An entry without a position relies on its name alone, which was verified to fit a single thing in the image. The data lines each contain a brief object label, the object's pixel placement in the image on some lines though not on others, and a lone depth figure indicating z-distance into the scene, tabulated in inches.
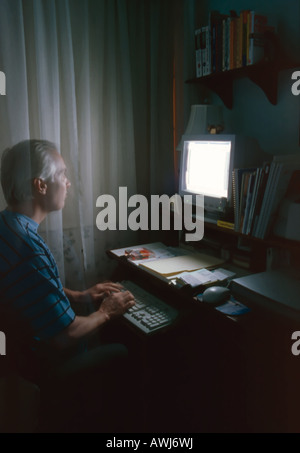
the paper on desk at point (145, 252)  69.0
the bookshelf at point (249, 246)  53.6
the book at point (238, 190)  57.5
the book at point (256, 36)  61.1
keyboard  54.0
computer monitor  61.2
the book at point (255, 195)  54.1
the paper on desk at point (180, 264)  61.3
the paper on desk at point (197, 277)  54.3
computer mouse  49.4
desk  44.5
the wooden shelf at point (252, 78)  61.0
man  42.5
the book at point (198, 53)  73.5
